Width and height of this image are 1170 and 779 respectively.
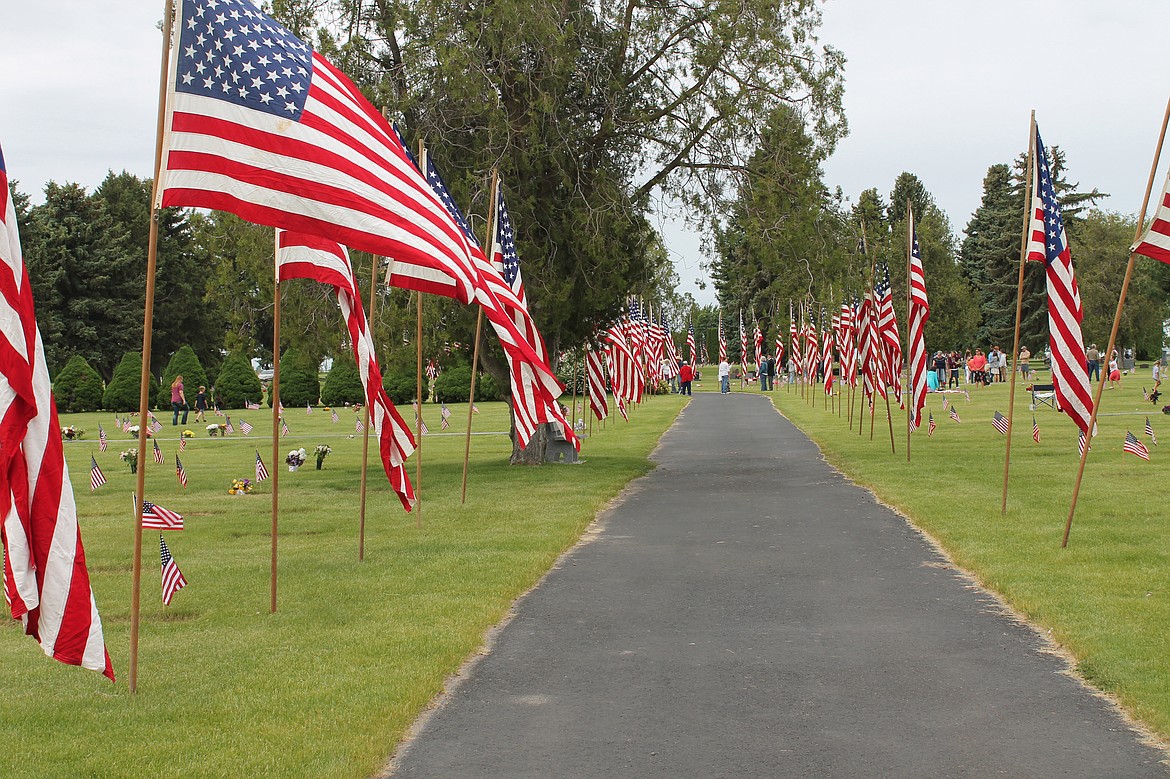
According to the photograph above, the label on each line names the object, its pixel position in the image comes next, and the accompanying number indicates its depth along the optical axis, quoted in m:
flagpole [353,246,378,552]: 12.23
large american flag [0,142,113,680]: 6.32
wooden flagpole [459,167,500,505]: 17.23
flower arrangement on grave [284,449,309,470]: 23.22
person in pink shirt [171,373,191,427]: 41.81
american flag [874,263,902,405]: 24.72
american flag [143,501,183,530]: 11.76
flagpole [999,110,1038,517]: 13.77
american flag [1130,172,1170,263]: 10.46
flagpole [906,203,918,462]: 22.05
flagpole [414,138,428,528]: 14.63
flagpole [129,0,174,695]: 7.11
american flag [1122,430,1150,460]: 19.66
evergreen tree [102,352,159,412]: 55.00
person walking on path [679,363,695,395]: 67.62
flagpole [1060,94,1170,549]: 10.90
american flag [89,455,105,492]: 20.16
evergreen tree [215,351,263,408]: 57.84
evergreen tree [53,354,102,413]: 55.84
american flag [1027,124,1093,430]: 12.76
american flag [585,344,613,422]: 28.00
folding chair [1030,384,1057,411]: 38.66
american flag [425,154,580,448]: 11.94
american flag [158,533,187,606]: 9.30
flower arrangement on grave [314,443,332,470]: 23.77
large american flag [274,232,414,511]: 10.55
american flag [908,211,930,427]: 21.80
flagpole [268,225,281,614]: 9.58
